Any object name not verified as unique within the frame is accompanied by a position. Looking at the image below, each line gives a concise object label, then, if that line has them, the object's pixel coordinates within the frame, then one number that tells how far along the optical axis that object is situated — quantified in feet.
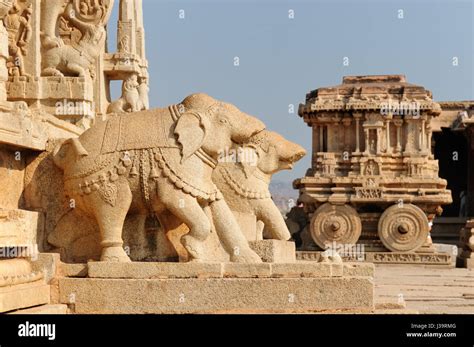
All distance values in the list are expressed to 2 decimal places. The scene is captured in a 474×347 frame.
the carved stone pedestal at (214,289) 39.79
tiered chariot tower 128.99
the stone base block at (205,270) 40.32
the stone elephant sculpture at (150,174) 41.77
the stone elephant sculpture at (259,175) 53.49
